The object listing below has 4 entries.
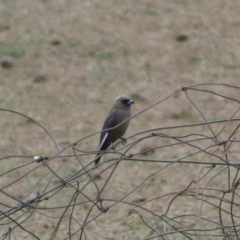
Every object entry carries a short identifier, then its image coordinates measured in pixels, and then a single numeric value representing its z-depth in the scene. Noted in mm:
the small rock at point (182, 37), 21047
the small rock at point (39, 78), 18937
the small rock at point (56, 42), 20759
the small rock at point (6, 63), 19437
